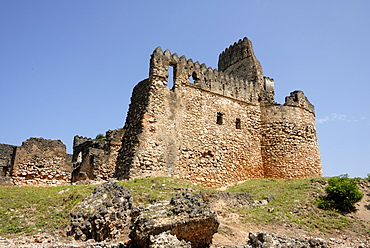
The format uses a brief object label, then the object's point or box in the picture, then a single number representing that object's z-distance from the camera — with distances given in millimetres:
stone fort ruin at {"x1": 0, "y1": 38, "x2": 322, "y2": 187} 16984
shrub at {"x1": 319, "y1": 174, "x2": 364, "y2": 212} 14625
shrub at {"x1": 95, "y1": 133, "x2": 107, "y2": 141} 38994
